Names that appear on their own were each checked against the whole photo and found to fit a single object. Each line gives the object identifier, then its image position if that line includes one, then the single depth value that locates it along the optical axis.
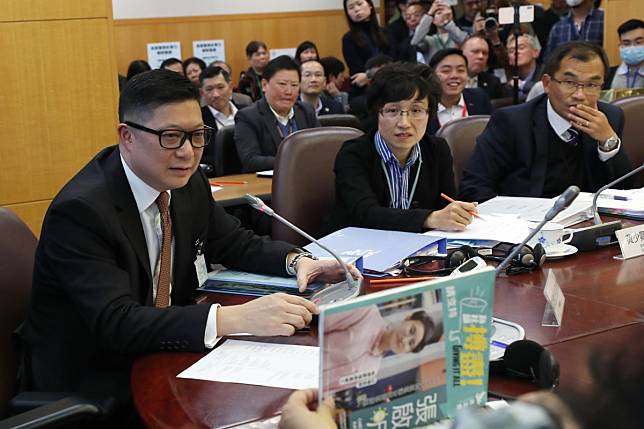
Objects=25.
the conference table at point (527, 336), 1.39
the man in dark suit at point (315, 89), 6.18
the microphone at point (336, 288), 1.86
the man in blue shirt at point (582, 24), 6.36
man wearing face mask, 5.38
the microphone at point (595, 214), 2.52
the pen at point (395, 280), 2.02
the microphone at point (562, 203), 1.63
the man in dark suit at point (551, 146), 3.10
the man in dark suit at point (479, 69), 6.31
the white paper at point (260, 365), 1.48
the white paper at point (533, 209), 2.55
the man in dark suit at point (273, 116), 4.63
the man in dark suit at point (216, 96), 6.16
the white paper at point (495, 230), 2.33
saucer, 2.23
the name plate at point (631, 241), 2.22
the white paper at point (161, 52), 8.52
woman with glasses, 2.79
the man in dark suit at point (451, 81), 5.03
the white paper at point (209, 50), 8.84
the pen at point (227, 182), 3.88
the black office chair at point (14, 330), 1.56
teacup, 2.25
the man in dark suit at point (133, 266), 1.69
